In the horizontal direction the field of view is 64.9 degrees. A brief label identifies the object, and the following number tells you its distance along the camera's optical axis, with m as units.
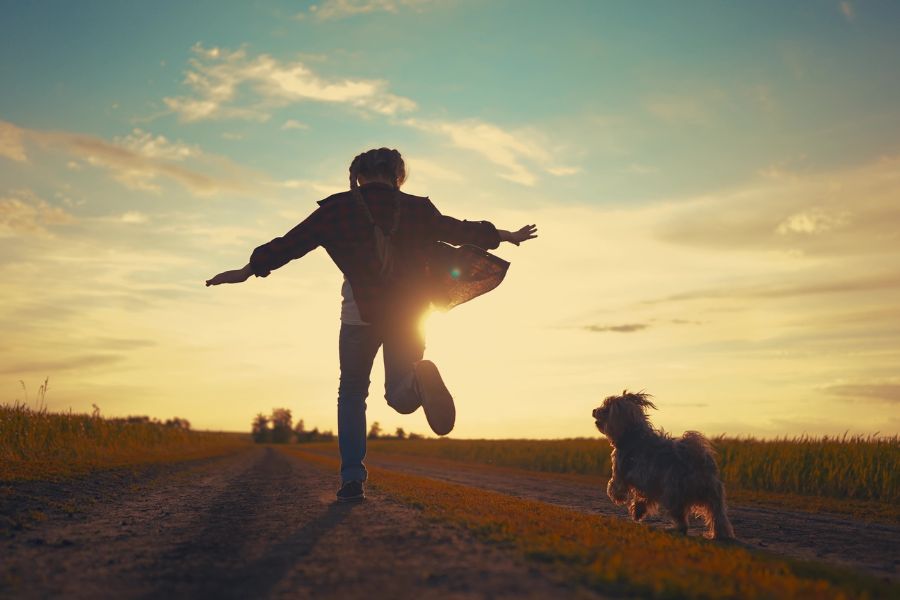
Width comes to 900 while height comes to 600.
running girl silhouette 6.55
